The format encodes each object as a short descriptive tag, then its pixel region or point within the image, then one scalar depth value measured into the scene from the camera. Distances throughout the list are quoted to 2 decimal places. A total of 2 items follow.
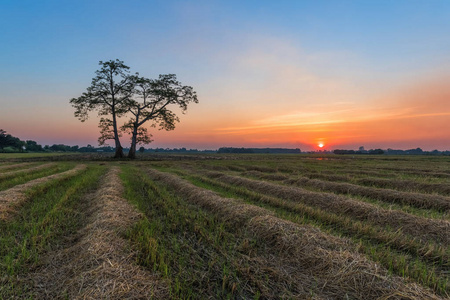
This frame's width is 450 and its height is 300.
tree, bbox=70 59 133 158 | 35.12
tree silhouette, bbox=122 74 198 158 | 38.06
